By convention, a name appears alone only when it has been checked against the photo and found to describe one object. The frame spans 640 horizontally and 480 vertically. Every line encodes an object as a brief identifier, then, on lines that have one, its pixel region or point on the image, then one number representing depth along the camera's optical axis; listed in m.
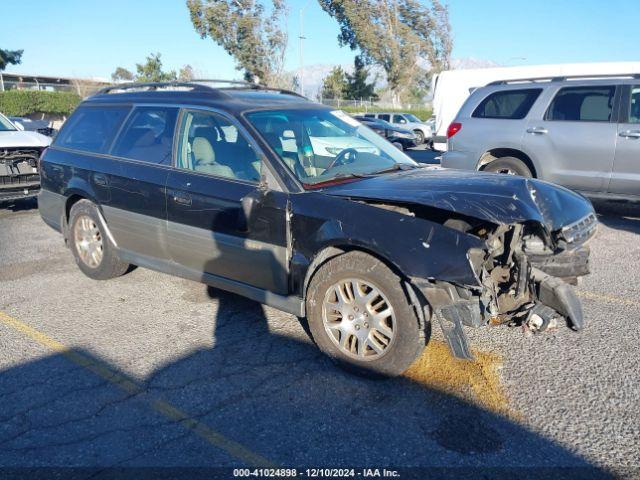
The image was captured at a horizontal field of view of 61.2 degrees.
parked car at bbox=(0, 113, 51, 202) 8.36
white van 15.56
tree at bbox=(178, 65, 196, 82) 52.79
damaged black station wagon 3.16
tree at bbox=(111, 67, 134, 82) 73.83
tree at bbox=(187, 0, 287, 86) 41.16
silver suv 7.07
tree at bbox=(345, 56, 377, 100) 51.73
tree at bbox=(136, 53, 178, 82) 50.25
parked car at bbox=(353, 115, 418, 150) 22.00
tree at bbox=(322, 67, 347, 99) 54.25
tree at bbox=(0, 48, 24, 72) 44.28
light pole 34.88
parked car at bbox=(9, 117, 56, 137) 18.95
